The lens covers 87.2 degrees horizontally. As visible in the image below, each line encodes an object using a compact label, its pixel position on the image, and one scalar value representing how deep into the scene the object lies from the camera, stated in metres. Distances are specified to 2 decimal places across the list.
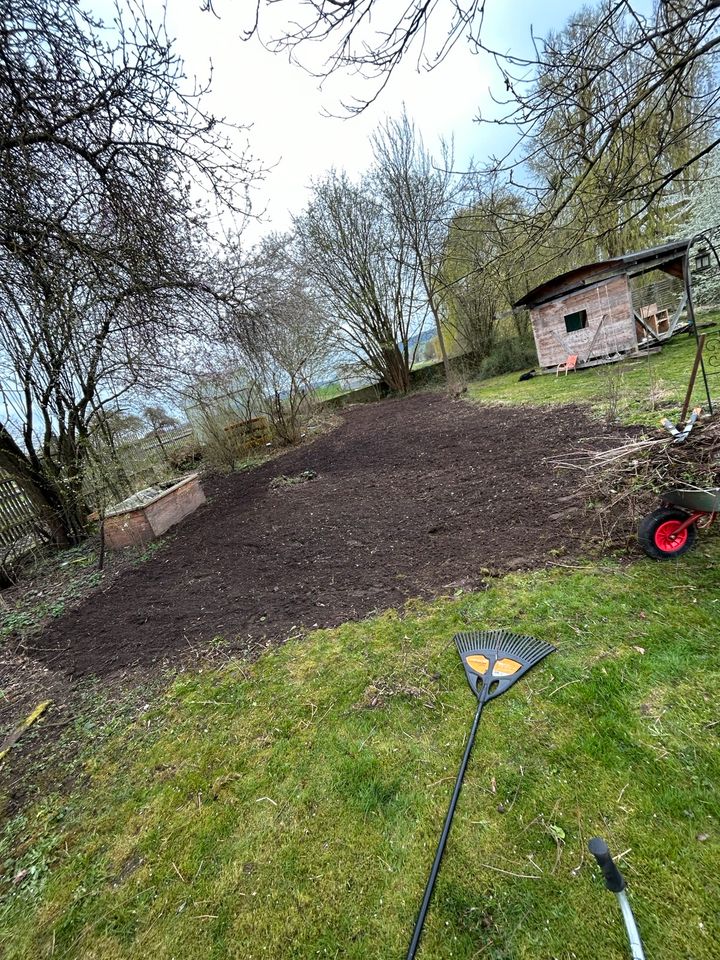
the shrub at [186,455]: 11.56
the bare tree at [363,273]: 15.50
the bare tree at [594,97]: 1.89
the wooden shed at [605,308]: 9.88
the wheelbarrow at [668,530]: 2.50
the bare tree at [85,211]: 2.92
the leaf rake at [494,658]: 1.99
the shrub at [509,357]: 15.32
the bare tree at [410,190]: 13.84
